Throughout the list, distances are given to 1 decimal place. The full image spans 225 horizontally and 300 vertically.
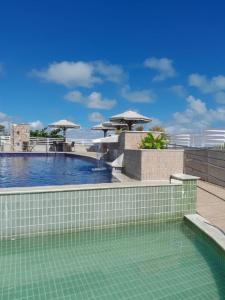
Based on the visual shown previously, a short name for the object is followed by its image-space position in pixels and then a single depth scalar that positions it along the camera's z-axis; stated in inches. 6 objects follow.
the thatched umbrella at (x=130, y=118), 457.4
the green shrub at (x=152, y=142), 277.2
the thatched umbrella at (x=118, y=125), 608.3
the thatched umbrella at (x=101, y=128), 773.1
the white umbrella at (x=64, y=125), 732.5
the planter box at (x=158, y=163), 251.3
